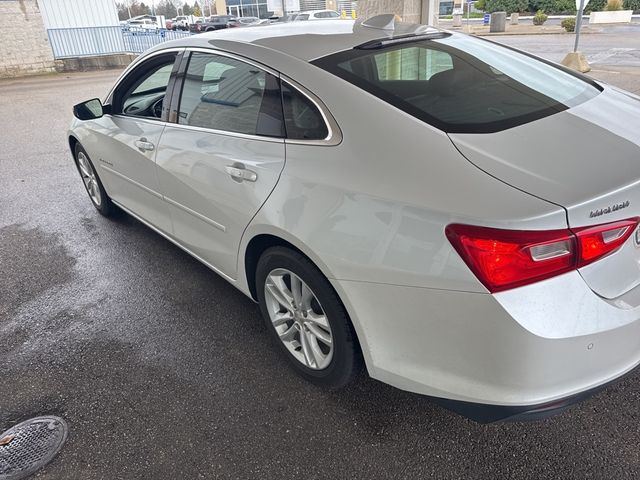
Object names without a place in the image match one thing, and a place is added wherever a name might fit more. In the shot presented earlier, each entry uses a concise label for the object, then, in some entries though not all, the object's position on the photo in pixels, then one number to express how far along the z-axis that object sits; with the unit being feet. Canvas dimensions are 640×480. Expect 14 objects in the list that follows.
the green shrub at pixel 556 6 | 123.46
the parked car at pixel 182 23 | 117.75
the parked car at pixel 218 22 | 104.19
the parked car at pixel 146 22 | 119.55
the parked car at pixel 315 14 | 85.50
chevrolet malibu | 5.06
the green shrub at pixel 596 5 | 115.27
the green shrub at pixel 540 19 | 97.60
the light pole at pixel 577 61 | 37.61
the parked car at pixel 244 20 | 103.75
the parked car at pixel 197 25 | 104.62
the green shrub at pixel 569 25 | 80.43
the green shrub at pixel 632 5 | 118.19
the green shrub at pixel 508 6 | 127.44
